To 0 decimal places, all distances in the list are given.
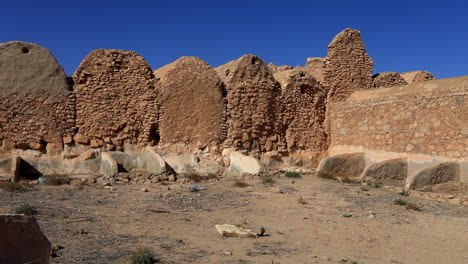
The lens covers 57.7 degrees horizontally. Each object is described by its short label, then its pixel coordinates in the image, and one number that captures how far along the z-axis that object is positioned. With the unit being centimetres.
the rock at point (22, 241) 272
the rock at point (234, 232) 589
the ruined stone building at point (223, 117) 1126
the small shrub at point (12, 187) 866
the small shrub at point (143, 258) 448
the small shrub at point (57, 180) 977
